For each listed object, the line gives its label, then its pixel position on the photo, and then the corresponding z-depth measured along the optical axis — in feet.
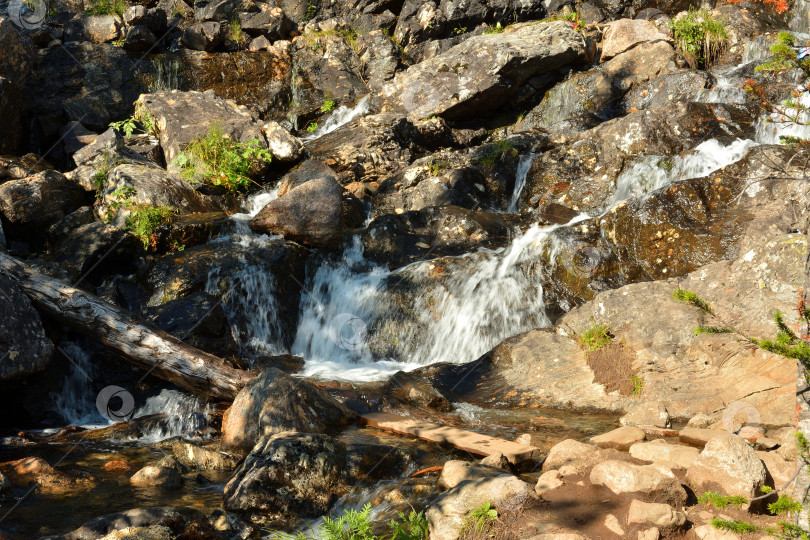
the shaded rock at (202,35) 57.47
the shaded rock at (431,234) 33.37
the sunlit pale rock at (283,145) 43.42
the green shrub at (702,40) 45.32
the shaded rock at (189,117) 43.50
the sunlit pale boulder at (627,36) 47.67
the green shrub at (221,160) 41.01
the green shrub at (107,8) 57.77
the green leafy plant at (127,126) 45.42
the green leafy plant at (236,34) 59.00
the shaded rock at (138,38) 55.01
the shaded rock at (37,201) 35.63
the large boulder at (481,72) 47.09
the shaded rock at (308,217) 33.55
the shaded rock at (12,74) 43.06
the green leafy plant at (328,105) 53.42
